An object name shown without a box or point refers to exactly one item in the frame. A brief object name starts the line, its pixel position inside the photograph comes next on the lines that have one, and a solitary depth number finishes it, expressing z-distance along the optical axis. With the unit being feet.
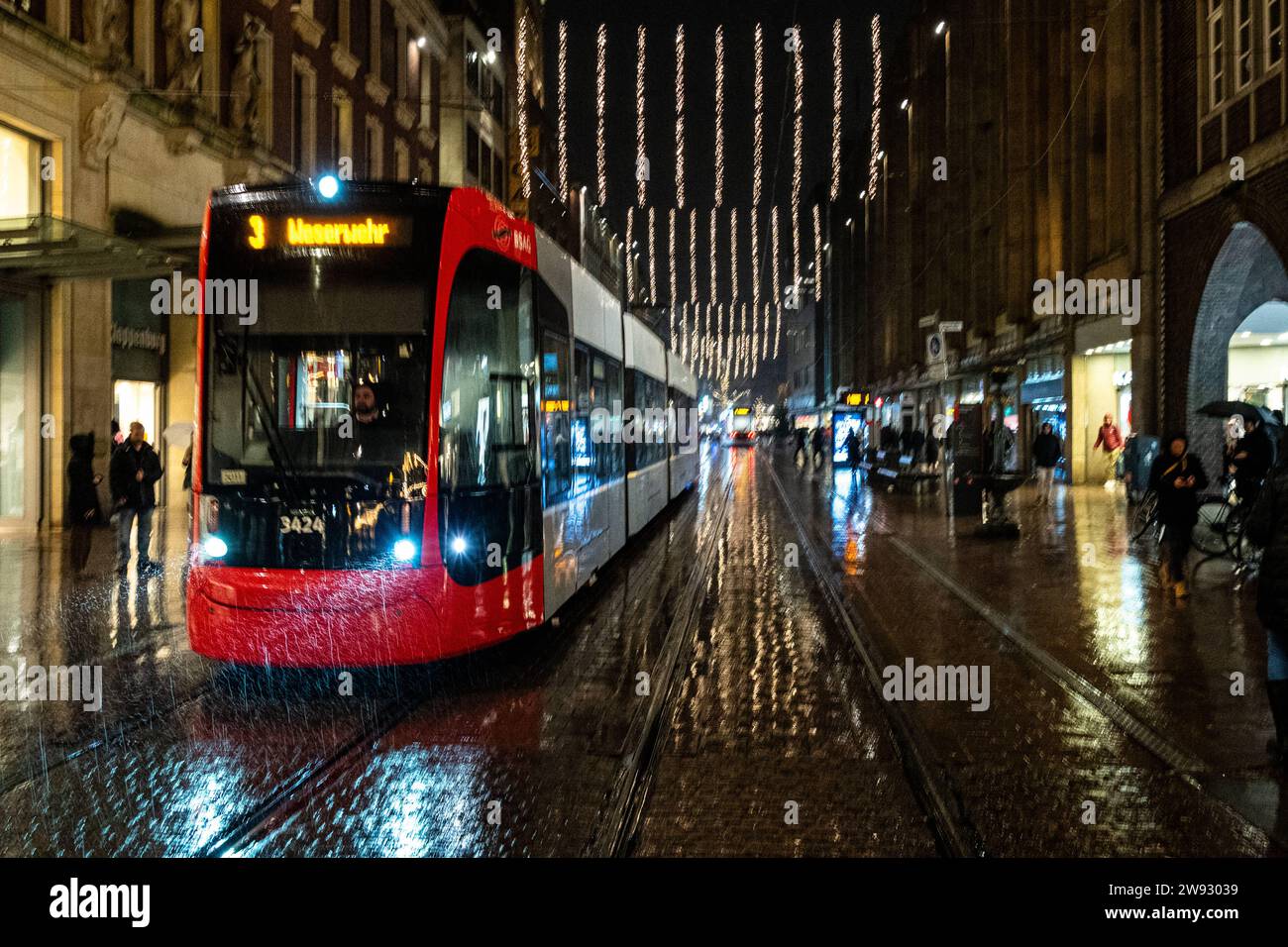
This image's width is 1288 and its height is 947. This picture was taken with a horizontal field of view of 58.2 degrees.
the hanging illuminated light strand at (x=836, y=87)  68.37
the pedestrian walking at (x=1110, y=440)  87.30
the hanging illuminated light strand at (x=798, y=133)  64.69
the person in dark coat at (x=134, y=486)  45.68
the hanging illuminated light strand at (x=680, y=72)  59.44
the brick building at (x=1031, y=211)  78.02
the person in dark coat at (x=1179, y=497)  39.32
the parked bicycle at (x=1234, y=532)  44.29
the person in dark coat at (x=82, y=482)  49.78
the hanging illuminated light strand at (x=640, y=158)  59.88
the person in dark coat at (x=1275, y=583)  20.25
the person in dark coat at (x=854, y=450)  138.31
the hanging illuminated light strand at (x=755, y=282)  120.69
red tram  25.77
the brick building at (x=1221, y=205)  57.21
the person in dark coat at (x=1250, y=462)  44.57
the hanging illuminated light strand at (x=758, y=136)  63.40
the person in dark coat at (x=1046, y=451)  78.84
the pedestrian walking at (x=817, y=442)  157.38
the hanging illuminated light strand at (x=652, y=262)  109.47
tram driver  26.27
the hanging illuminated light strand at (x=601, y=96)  62.39
